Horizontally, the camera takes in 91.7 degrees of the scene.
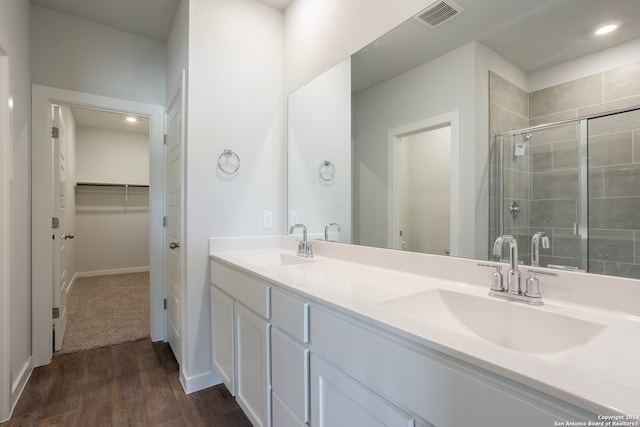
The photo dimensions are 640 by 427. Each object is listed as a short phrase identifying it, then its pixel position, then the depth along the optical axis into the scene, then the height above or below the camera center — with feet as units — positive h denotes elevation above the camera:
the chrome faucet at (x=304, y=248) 6.33 -0.73
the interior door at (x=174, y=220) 6.99 -0.20
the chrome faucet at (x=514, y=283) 3.05 -0.72
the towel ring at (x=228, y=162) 6.76 +1.11
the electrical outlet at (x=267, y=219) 7.39 -0.16
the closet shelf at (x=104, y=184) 16.22 +1.50
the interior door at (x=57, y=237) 7.92 -0.65
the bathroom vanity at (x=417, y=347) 1.74 -1.04
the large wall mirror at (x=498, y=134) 2.89 +0.97
